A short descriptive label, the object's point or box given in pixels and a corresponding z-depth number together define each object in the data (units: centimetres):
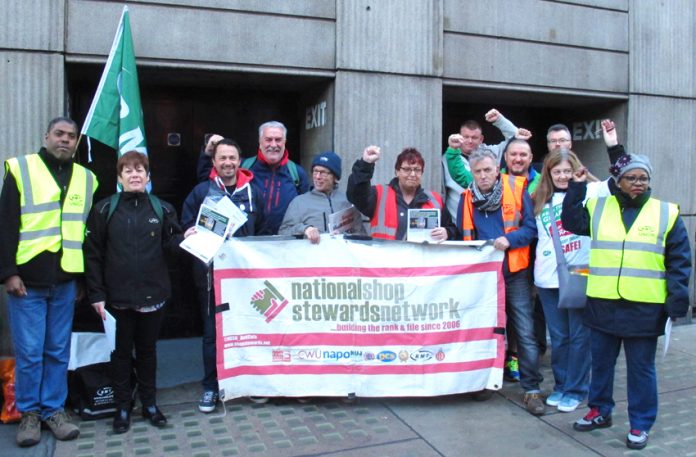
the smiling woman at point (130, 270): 439
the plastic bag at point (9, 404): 457
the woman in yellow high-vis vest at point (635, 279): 421
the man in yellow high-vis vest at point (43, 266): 428
